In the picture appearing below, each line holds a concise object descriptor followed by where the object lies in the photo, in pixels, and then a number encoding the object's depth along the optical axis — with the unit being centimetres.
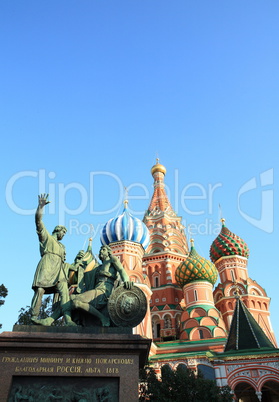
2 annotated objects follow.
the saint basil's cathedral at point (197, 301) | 1617
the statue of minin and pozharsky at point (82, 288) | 740
